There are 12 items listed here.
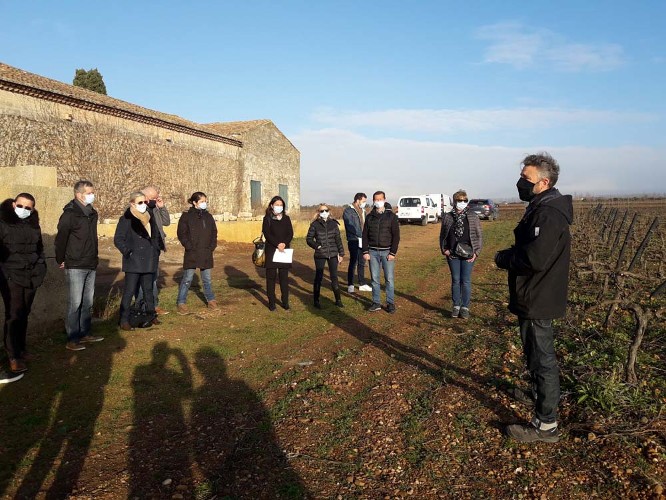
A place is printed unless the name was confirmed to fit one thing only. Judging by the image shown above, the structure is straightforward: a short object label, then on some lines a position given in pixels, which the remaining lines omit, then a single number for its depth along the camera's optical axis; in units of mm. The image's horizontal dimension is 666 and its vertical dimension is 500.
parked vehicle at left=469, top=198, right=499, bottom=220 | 31719
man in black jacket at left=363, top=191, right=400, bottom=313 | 7027
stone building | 13352
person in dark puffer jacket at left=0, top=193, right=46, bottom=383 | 4559
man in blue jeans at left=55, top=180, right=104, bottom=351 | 5102
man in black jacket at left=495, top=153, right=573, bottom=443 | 3043
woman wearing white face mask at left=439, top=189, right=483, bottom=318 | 6348
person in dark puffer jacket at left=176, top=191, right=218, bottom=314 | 6961
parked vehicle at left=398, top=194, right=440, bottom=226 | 27172
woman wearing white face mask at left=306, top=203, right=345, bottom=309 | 7406
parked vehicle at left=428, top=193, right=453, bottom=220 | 30194
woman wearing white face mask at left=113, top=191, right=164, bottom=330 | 5875
